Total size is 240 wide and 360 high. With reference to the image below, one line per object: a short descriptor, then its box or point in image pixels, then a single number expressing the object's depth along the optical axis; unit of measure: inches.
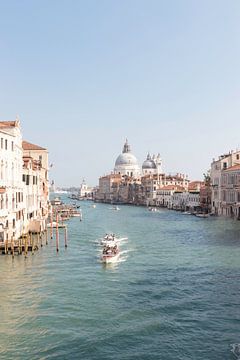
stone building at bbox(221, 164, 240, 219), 2411.4
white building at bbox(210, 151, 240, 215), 2711.6
